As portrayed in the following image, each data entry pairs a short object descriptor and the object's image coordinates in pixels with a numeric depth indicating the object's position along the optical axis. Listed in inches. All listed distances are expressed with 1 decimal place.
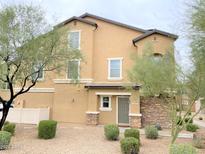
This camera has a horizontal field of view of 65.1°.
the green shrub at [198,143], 339.6
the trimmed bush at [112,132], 369.3
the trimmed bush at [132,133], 340.8
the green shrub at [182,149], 224.3
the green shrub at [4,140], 289.4
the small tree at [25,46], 368.2
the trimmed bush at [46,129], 378.8
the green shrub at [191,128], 522.5
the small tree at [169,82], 304.0
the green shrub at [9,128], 387.3
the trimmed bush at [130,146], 278.1
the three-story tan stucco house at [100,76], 578.5
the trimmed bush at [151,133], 398.2
